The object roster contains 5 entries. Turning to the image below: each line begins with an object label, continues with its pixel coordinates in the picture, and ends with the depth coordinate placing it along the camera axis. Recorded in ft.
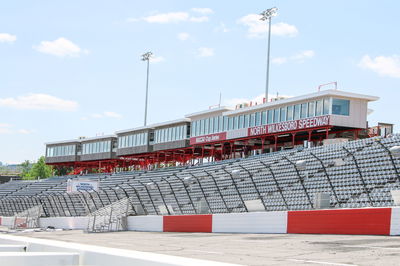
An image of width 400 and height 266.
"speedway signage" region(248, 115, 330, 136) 128.68
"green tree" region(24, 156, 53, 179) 368.07
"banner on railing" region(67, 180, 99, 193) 132.16
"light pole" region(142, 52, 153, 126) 248.52
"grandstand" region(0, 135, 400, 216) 69.31
